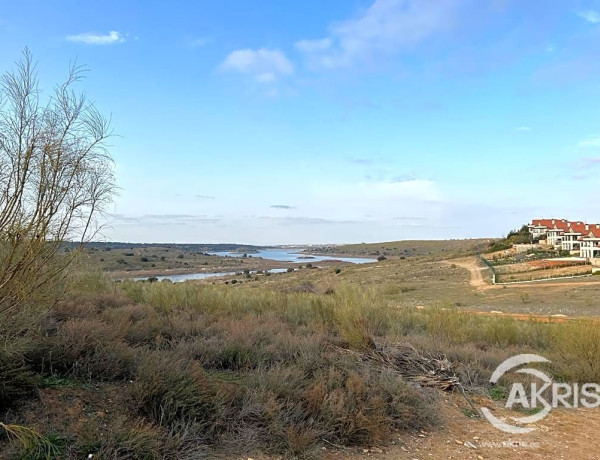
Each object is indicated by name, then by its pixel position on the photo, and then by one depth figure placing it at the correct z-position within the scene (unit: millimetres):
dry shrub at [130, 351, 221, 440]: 5379
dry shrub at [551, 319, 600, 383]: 9263
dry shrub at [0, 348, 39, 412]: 5301
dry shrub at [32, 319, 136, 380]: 6430
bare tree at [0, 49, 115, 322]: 4828
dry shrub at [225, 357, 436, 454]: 5578
